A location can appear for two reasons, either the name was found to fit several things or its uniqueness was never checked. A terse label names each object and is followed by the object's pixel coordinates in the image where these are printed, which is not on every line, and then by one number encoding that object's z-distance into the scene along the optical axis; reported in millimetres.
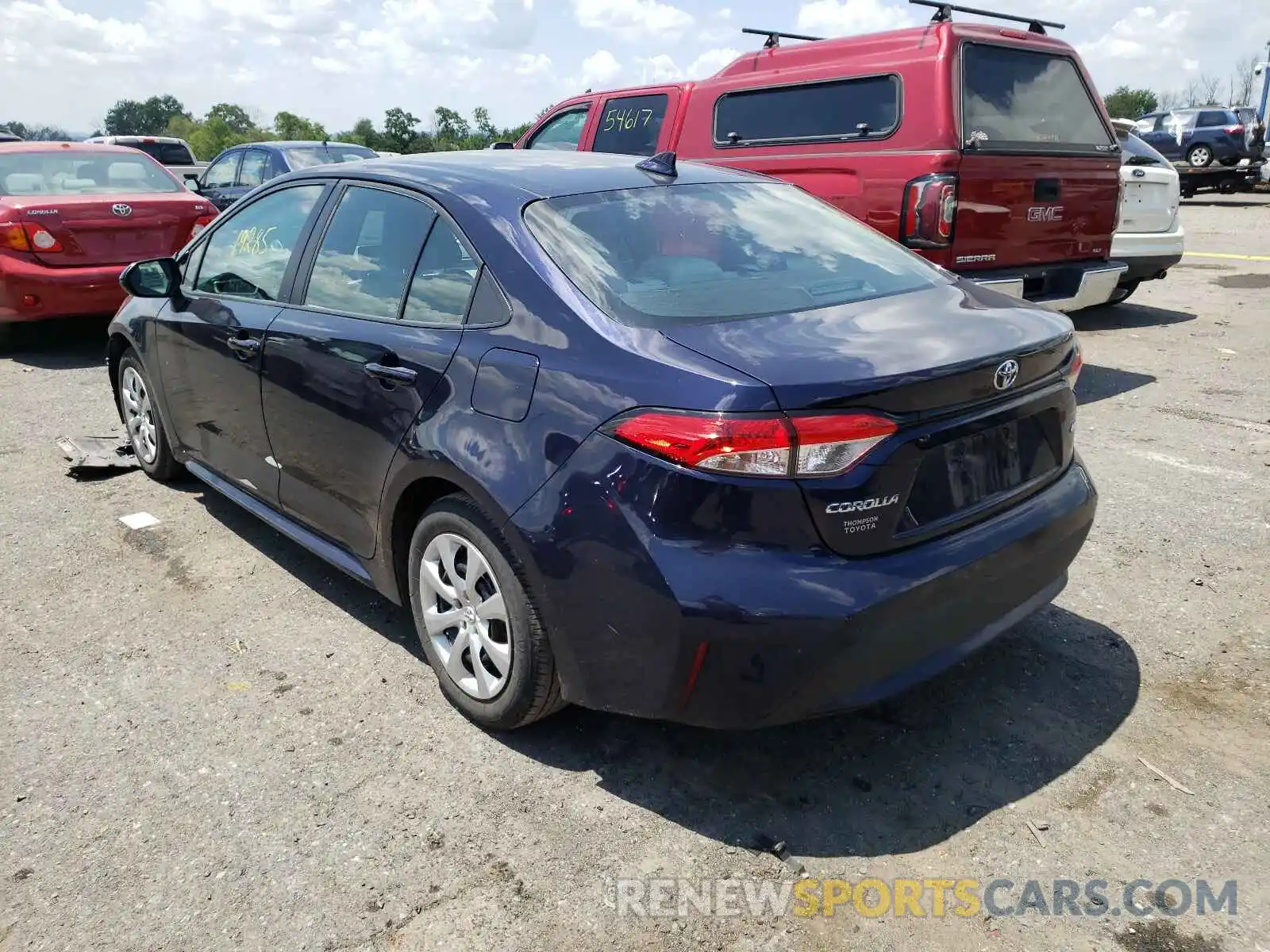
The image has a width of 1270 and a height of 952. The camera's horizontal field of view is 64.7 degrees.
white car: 7988
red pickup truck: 5895
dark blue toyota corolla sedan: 2332
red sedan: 7586
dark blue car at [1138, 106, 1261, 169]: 22547
